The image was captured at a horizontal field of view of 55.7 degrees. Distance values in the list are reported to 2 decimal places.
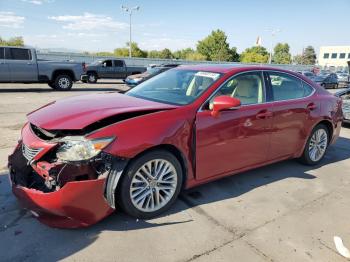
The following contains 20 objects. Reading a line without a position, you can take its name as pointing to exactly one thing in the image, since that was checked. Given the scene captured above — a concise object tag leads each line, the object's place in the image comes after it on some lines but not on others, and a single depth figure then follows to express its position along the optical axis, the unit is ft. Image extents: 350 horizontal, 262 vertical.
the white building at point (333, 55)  323.98
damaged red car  9.84
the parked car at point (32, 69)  45.37
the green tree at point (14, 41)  159.02
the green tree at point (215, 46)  286.25
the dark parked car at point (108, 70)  71.51
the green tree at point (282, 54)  390.83
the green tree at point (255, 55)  290.21
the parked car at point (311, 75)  89.91
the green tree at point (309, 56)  412.98
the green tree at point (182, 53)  319.88
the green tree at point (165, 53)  258.57
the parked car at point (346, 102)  30.42
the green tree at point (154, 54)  261.32
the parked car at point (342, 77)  104.02
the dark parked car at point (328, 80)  89.30
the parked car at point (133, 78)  56.60
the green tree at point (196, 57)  261.85
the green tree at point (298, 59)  418.27
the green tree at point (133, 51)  208.17
